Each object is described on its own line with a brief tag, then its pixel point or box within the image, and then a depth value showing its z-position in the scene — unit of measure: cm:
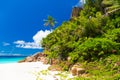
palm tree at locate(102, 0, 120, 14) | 987
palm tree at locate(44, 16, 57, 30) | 1926
